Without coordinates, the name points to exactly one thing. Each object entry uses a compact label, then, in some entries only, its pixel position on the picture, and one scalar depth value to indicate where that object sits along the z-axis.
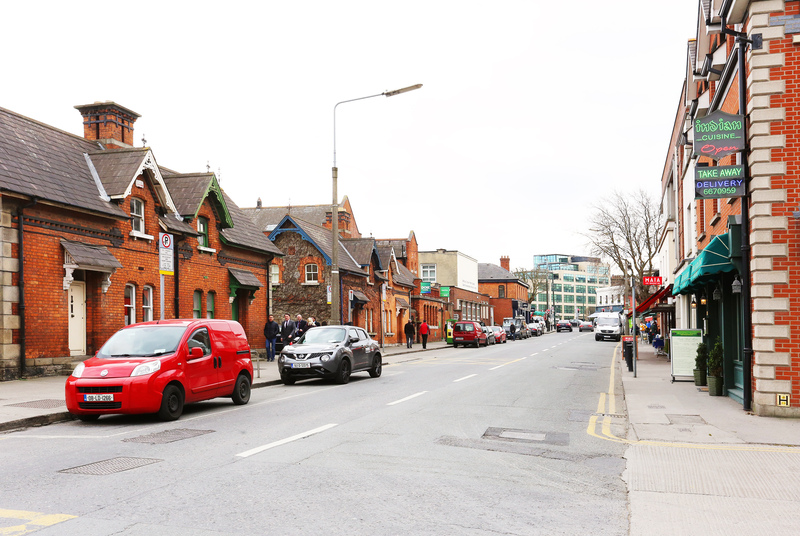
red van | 10.56
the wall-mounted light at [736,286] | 11.92
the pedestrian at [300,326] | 23.31
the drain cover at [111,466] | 7.14
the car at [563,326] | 97.19
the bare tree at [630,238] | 53.81
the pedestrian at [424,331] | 42.06
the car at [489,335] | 50.28
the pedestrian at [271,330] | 26.22
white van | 57.78
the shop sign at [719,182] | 11.50
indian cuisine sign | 11.50
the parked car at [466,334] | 45.44
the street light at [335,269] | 22.33
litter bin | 21.84
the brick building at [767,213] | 11.04
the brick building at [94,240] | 16.80
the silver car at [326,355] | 17.50
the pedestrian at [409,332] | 42.31
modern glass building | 175.75
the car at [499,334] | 54.31
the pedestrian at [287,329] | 23.45
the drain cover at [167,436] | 9.14
